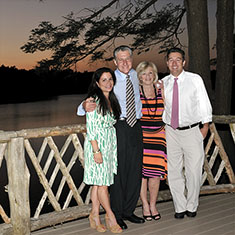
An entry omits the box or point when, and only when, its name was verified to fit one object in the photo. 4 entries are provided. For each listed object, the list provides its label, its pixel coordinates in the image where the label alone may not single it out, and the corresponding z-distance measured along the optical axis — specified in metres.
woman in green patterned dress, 2.61
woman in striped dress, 2.83
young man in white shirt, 2.89
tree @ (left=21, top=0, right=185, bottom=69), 6.38
